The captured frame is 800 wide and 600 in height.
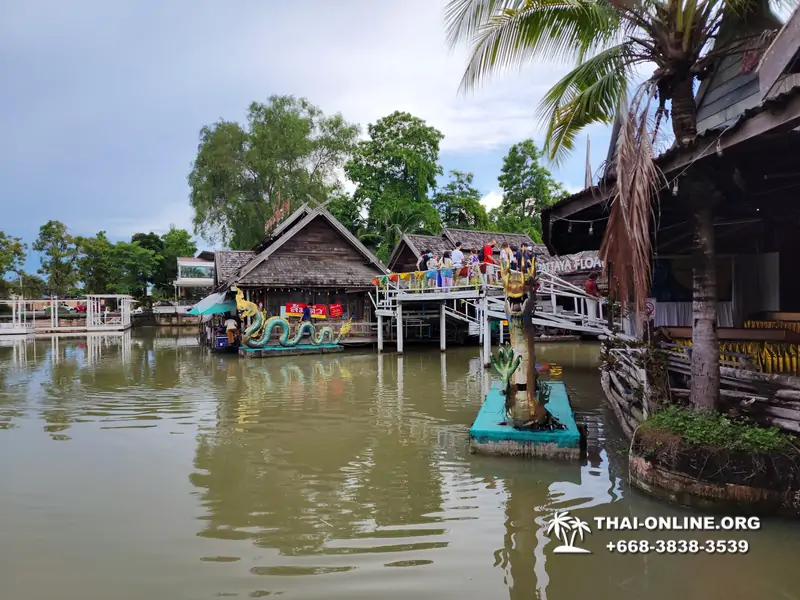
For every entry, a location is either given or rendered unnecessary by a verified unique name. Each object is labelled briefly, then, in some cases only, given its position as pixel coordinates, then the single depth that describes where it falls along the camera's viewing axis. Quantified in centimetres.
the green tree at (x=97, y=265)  4337
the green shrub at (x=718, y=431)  498
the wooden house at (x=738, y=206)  485
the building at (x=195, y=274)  4409
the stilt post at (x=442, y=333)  2112
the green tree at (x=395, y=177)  3397
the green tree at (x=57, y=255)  4194
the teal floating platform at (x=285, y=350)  2036
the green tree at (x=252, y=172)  3659
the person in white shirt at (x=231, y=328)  2188
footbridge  1494
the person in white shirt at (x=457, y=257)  1973
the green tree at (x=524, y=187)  3797
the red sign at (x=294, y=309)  2207
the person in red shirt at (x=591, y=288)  1533
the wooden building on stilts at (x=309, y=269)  2177
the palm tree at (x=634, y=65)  527
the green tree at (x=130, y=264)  4450
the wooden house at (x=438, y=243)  2630
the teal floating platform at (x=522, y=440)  707
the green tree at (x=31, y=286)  4300
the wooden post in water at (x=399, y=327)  2116
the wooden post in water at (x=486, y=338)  1662
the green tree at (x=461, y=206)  3634
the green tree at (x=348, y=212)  3541
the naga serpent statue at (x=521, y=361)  734
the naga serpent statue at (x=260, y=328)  2061
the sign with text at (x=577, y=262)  1285
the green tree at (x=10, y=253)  3621
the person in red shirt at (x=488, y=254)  1759
